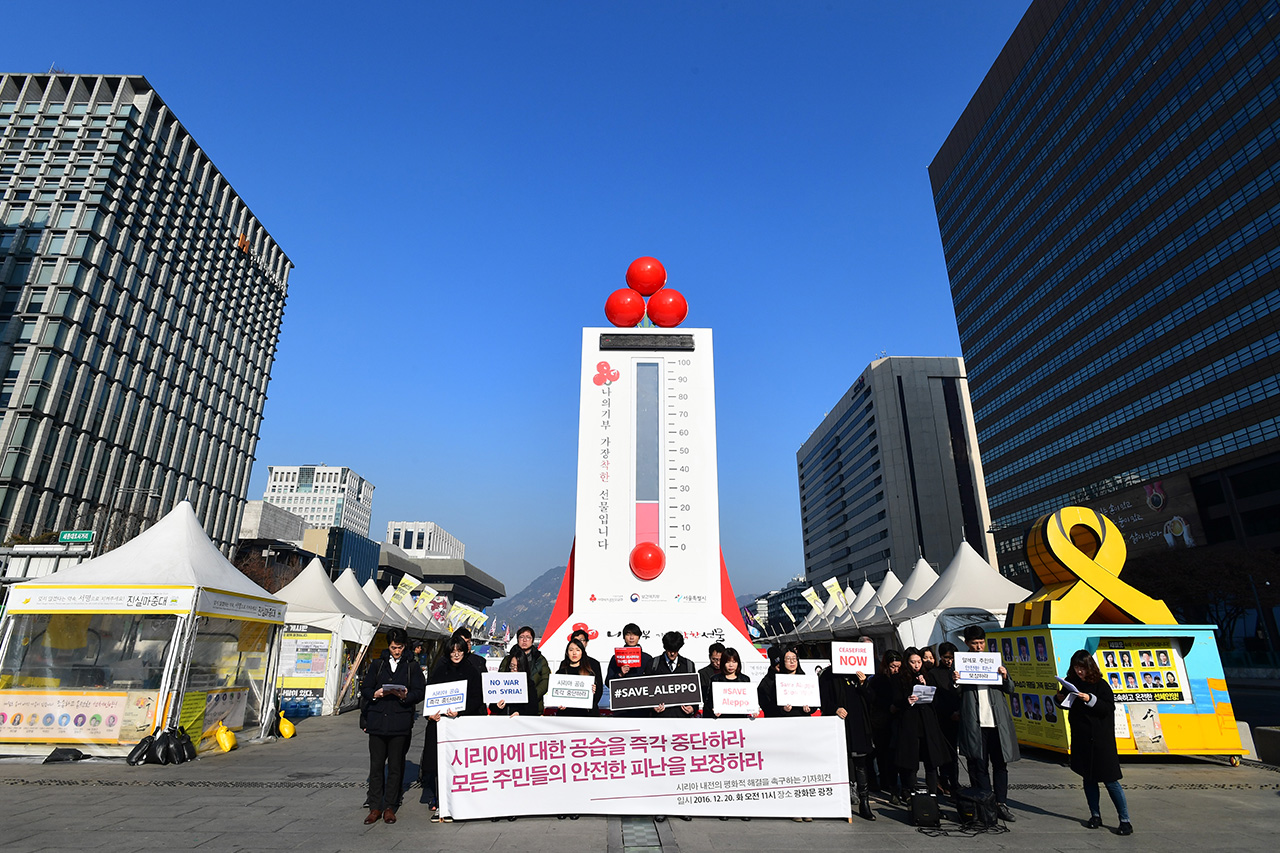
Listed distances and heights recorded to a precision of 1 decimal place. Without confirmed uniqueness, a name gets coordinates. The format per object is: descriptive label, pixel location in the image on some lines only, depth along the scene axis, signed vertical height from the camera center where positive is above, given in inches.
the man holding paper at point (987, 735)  260.4 -29.1
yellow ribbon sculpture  419.2 +49.2
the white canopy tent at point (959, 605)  749.3 +54.9
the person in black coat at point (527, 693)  291.1 -17.9
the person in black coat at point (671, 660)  291.1 -2.7
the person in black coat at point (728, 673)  277.1 -7.7
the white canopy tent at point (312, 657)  722.2 -6.2
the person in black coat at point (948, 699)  274.1 -17.0
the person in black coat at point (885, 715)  310.8 -26.7
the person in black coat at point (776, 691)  280.5 -14.9
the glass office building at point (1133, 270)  1478.8 +1006.3
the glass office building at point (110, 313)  1649.9 +906.9
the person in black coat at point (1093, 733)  250.2 -27.7
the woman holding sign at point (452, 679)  283.1 -11.9
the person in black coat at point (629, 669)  288.0 -6.6
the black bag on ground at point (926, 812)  250.4 -55.7
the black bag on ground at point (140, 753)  382.0 -55.9
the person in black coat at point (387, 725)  263.7 -27.4
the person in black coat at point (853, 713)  285.3 -24.0
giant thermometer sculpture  604.4 +146.7
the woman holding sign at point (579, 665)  298.8 -5.1
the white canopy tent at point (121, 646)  398.0 +2.1
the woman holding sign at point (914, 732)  273.1 -30.1
